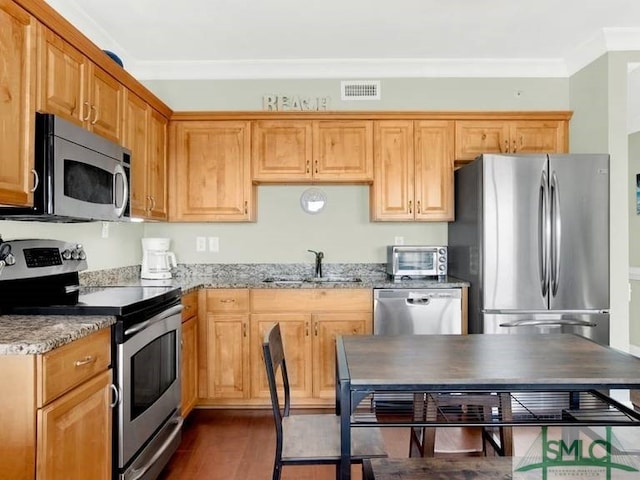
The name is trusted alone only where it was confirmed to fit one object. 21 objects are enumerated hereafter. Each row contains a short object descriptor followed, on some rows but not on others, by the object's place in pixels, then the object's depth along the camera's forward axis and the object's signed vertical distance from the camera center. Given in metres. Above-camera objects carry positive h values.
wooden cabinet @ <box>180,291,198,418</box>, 2.92 -0.76
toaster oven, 3.55 -0.13
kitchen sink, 3.57 -0.30
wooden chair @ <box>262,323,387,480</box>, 1.67 -0.79
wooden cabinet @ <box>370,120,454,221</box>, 3.54 +0.64
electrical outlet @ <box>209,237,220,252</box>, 3.82 -0.01
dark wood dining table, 1.39 -0.42
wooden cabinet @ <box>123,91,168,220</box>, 2.87 +0.61
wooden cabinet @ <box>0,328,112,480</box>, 1.39 -0.57
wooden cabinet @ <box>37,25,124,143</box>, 1.97 +0.78
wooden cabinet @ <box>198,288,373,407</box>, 3.25 -0.64
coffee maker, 3.41 -0.13
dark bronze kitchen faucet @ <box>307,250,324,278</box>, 3.70 -0.16
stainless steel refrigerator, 3.01 +0.02
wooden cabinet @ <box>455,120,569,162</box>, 3.55 +0.85
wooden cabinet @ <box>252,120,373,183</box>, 3.54 +0.76
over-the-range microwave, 1.91 +0.32
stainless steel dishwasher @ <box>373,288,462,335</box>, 3.21 -0.48
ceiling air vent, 3.77 +1.30
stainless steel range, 1.89 -0.41
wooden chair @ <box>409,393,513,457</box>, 1.79 -0.70
